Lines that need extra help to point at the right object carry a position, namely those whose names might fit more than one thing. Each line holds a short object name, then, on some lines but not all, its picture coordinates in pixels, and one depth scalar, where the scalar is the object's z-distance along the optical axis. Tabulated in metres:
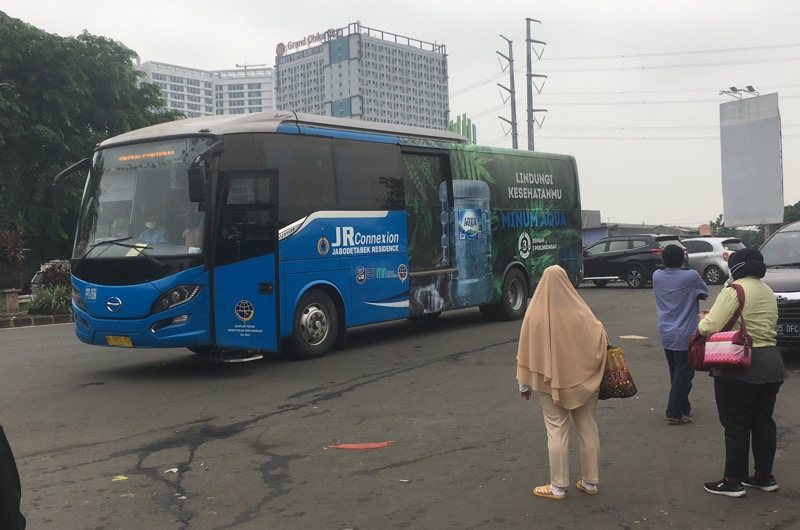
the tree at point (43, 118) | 29.27
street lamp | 48.47
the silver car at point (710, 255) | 27.16
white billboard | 46.53
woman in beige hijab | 5.25
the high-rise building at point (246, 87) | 197.38
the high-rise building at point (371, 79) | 127.31
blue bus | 10.22
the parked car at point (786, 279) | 9.73
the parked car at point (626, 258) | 26.50
